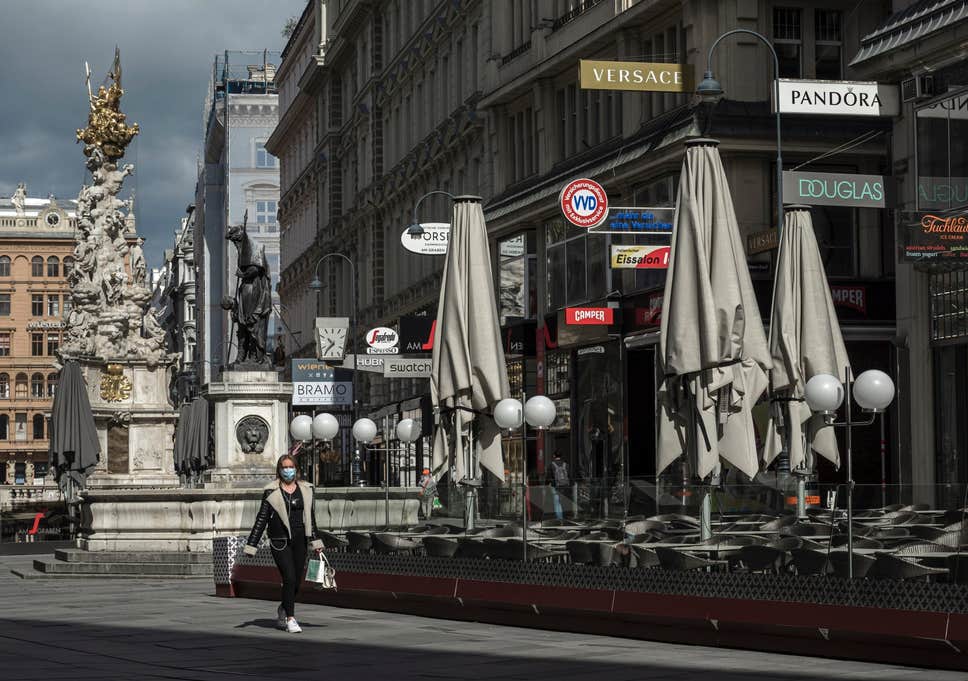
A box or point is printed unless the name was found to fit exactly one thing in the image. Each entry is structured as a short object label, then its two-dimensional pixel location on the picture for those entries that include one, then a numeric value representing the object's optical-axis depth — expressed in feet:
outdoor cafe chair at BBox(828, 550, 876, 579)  43.06
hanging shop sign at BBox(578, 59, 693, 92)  104.53
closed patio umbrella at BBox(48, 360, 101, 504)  114.42
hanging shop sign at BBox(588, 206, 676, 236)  109.19
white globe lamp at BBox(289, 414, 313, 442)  96.48
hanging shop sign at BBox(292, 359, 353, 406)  143.33
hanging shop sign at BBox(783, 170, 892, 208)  83.71
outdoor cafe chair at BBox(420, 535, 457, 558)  57.94
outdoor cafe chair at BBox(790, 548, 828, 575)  44.39
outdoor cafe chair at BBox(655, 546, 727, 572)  47.70
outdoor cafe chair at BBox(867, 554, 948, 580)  40.98
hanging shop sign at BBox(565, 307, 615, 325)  123.24
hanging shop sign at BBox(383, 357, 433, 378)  134.41
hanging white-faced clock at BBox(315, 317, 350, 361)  177.27
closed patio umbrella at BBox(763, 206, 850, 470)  70.85
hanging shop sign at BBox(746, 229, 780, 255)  102.73
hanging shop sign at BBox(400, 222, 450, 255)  128.16
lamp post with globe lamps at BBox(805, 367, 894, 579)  59.98
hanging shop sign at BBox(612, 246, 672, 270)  109.19
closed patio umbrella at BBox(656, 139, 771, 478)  55.06
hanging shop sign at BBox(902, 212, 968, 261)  82.74
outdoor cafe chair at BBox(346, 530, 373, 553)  62.75
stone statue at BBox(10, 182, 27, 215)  517.47
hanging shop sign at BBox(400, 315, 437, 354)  158.10
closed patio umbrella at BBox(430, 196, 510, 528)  67.62
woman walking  54.03
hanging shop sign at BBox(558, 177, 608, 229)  112.32
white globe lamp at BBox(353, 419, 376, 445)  99.42
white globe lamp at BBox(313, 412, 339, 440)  94.58
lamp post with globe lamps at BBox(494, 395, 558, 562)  58.02
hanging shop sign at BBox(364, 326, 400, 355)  157.17
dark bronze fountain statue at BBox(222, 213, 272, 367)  95.14
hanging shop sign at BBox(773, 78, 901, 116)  83.66
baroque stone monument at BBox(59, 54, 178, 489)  146.72
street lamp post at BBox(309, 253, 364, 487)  170.63
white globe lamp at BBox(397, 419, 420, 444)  102.42
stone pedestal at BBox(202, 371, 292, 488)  95.09
